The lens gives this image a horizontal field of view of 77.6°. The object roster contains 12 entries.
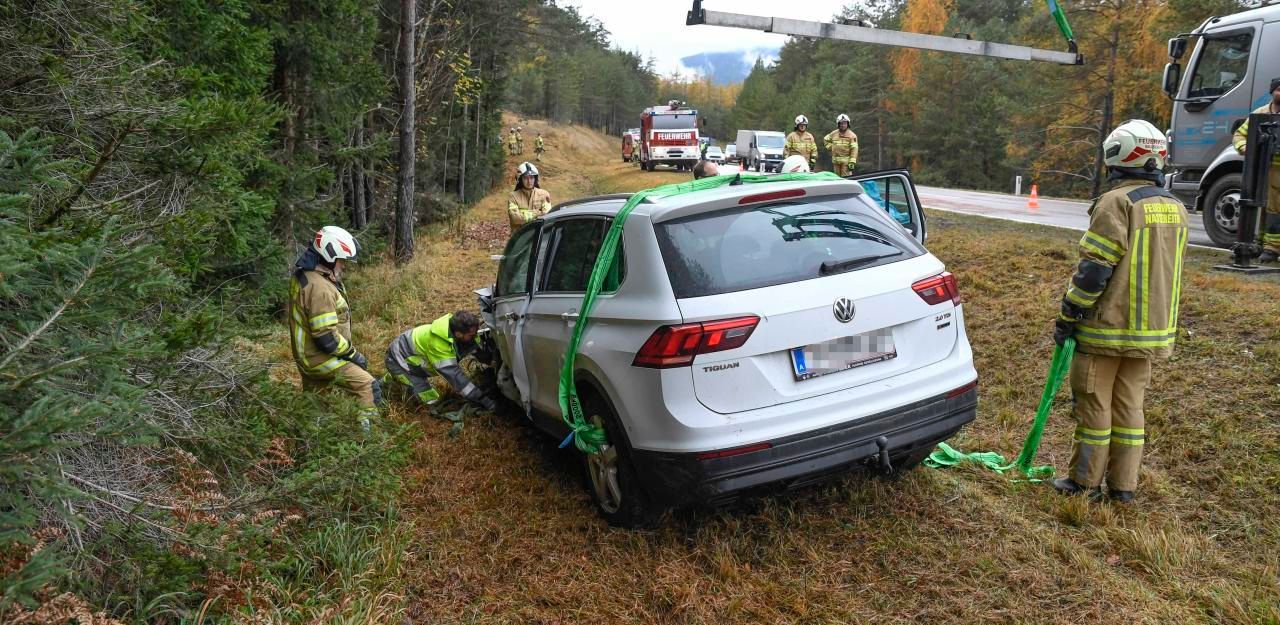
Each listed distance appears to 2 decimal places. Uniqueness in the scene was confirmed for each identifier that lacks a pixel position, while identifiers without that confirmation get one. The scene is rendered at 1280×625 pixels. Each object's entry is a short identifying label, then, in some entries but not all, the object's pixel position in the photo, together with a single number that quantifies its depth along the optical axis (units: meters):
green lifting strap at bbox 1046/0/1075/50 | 14.58
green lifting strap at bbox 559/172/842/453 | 4.04
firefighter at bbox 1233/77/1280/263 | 8.08
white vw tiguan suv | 3.38
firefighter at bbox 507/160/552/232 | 10.49
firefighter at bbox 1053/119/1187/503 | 4.07
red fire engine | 34.94
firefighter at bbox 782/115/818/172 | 13.15
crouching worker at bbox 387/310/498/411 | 6.12
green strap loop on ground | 4.42
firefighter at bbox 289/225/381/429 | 5.27
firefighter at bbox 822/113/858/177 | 12.78
